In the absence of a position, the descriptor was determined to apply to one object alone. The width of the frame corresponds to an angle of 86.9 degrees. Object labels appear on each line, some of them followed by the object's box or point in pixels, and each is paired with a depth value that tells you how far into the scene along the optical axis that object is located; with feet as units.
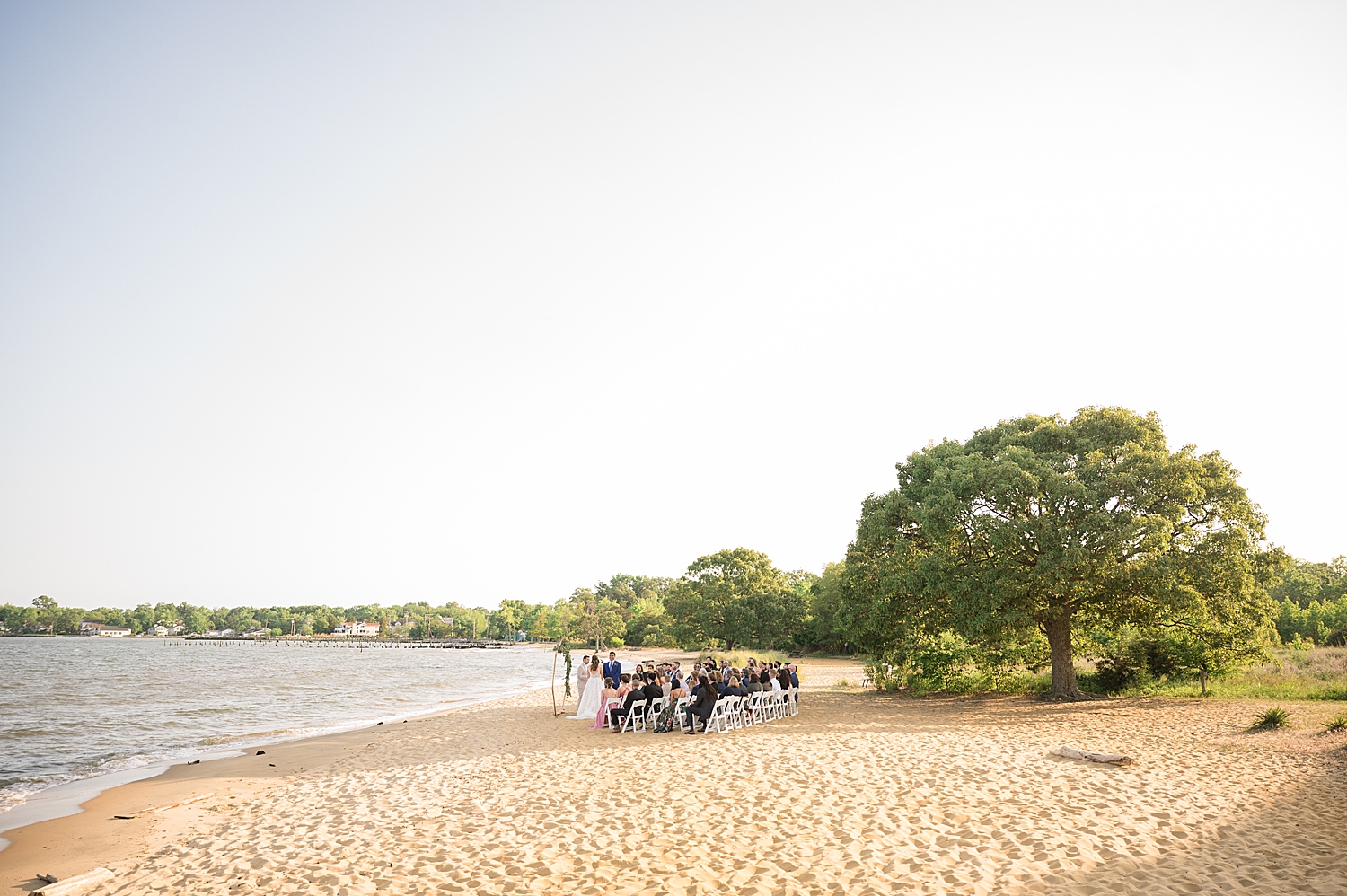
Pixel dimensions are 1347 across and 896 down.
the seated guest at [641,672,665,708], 55.67
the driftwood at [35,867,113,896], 24.98
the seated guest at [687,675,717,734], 52.60
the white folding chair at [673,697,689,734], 53.11
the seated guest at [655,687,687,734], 53.47
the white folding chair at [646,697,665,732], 54.99
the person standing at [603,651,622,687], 58.44
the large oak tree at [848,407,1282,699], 60.70
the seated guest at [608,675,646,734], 55.52
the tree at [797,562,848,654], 188.96
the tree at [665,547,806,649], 194.08
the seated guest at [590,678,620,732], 56.18
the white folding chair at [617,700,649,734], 55.01
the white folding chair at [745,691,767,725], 56.70
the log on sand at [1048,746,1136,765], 38.60
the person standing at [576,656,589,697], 63.00
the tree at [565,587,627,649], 302.04
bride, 61.36
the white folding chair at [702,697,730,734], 52.34
